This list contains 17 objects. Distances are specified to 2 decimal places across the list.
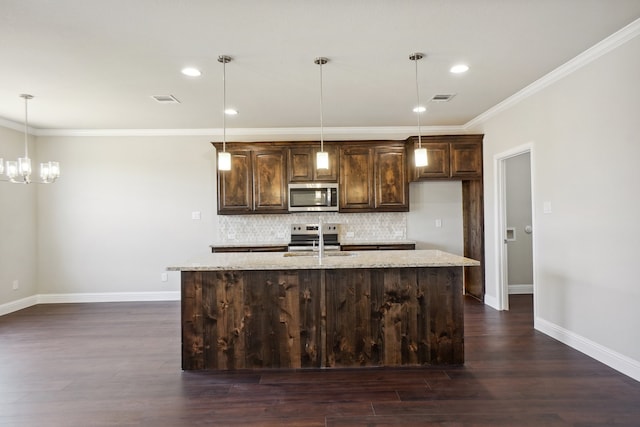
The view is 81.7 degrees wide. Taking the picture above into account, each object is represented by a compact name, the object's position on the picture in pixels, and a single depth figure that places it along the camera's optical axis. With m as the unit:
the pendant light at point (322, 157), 3.17
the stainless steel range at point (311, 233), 5.57
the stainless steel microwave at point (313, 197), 5.33
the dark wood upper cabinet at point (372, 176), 5.36
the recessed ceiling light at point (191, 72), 3.35
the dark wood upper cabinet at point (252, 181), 5.31
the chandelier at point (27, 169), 3.68
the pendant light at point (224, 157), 3.12
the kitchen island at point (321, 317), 3.02
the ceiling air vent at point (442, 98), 4.23
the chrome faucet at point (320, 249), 3.29
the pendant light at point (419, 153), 3.13
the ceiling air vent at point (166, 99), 4.11
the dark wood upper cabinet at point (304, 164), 5.32
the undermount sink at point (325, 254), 3.63
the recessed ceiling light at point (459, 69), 3.35
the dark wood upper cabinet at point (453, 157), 5.19
